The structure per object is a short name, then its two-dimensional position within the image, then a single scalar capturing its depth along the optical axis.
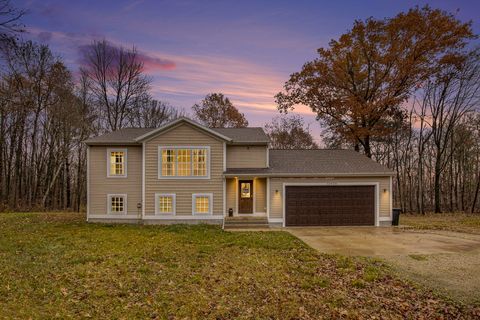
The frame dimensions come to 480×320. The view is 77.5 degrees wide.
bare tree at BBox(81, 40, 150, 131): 29.03
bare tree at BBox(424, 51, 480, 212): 24.50
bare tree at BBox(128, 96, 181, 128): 32.22
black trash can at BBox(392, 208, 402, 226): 17.23
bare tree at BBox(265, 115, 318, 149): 37.22
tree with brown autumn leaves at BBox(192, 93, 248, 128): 34.44
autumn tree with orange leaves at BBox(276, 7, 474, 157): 22.95
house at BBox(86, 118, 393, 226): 17.00
